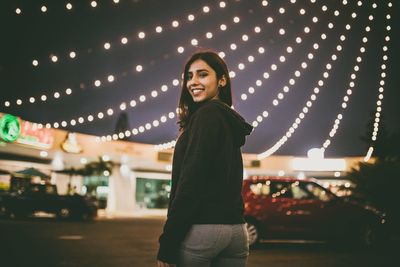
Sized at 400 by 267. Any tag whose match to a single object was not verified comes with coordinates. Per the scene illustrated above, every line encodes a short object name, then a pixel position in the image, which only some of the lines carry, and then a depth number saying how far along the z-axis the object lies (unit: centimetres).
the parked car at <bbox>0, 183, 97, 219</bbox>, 1669
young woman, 168
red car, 946
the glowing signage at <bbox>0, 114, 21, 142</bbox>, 1650
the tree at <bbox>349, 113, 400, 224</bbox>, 1314
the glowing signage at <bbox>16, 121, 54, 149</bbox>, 1781
